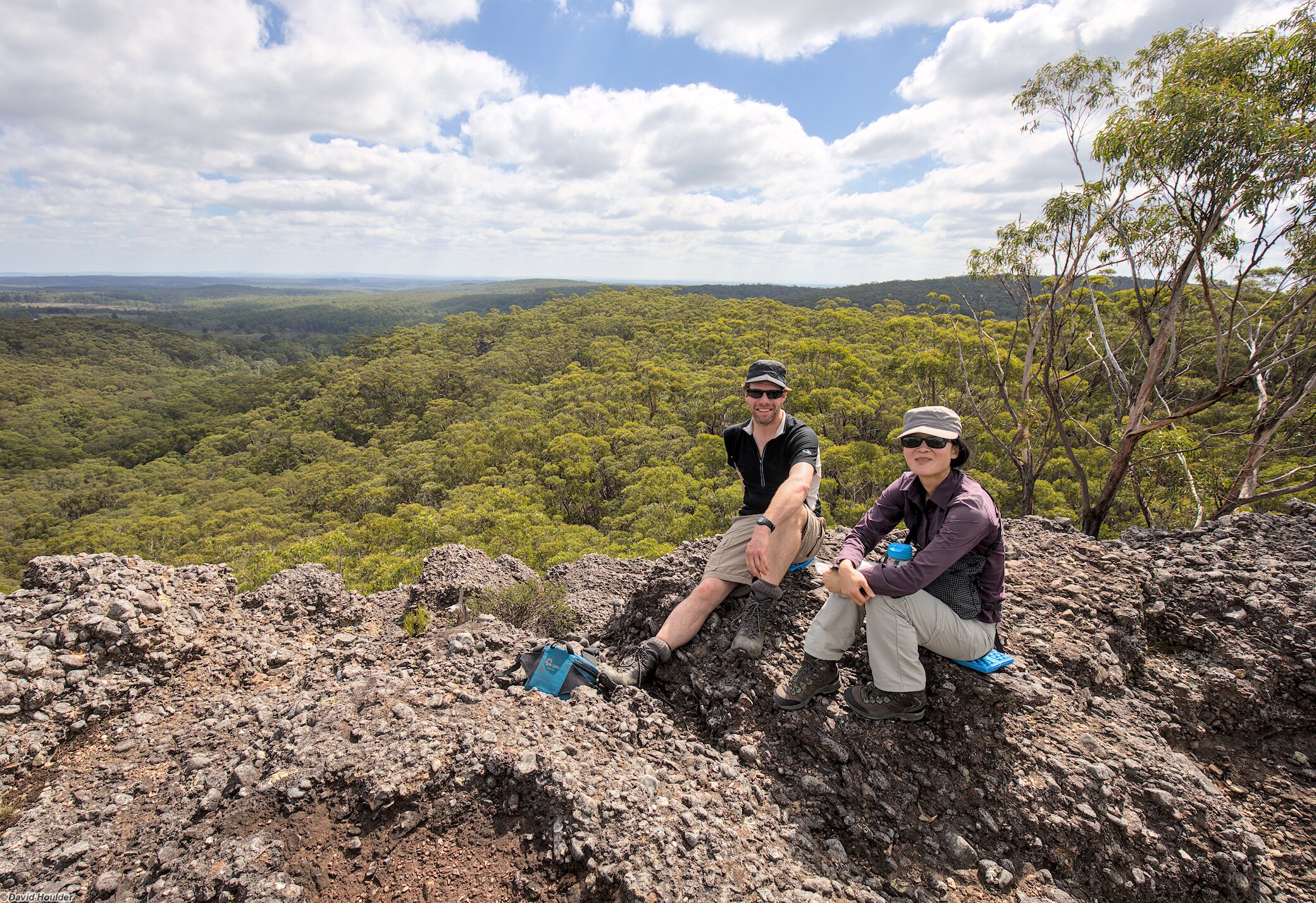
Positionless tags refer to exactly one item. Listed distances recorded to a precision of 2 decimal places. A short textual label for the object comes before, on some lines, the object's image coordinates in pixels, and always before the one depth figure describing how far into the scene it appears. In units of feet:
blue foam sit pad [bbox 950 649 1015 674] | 8.64
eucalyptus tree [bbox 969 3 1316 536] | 18.02
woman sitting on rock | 8.11
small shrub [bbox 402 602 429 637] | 13.67
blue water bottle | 9.22
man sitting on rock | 10.29
